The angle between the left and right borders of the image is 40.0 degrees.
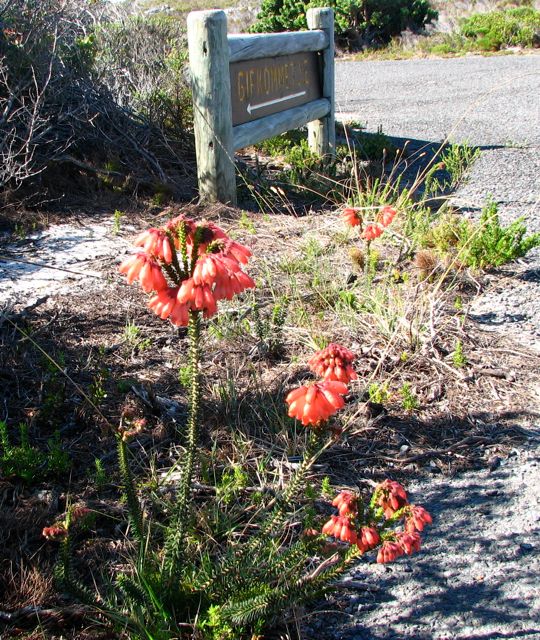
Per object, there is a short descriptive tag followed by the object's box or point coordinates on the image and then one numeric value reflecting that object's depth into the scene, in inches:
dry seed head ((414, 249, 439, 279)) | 176.7
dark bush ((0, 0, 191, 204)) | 225.6
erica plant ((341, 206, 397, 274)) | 146.6
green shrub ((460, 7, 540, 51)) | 772.0
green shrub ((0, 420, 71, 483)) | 105.8
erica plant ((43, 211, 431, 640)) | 65.2
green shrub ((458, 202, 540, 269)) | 179.0
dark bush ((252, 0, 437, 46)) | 818.8
